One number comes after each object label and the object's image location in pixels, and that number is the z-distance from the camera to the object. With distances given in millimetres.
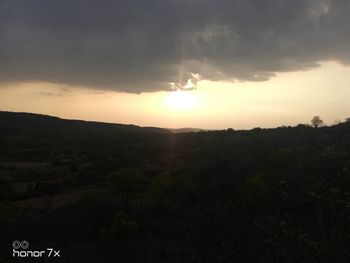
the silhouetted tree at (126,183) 14523
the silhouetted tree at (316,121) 70612
